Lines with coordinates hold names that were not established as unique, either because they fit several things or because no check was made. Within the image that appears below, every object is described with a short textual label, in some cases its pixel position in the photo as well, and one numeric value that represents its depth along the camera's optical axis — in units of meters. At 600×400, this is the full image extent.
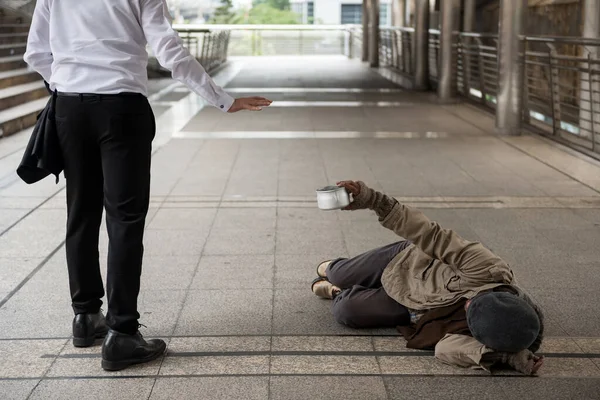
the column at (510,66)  9.16
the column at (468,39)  12.98
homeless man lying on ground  2.86
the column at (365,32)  24.72
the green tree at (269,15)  38.00
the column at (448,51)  12.93
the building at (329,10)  39.88
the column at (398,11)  26.95
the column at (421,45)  15.12
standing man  2.94
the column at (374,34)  22.33
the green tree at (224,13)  36.69
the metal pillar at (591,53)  8.23
